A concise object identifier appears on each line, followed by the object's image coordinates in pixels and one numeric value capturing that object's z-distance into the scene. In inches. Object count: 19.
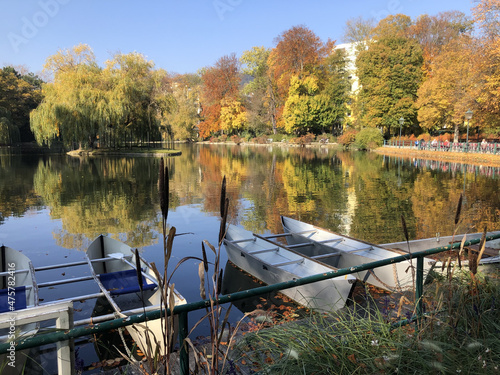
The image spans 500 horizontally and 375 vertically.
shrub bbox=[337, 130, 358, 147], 1852.9
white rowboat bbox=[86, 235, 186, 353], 192.2
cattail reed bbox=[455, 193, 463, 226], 96.2
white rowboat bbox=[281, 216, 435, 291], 251.0
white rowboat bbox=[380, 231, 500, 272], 234.7
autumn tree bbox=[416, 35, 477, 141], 1207.3
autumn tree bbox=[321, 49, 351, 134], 2068.2
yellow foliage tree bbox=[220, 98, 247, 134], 2458.2
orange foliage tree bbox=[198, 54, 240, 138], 2470.5
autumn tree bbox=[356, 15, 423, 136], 1660.9
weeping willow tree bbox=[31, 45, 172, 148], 1305.4
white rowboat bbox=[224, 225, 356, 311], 228.4
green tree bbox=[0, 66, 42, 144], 1865.2
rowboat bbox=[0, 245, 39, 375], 137.4
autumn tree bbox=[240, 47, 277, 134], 2363.4
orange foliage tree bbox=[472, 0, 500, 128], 951.6
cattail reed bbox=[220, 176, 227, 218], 64.9
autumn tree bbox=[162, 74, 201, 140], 2625.5
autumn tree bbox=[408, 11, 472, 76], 1861.5
